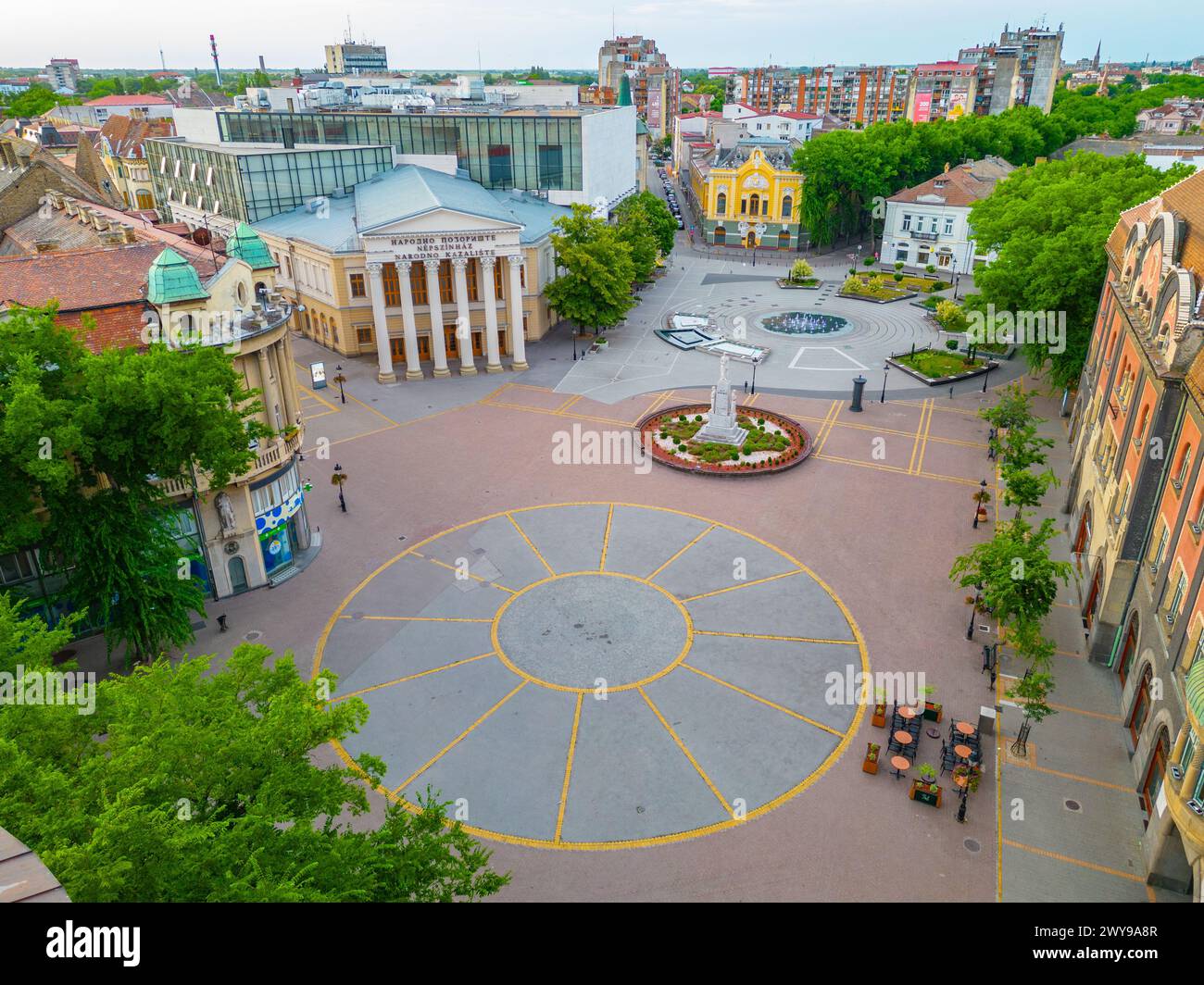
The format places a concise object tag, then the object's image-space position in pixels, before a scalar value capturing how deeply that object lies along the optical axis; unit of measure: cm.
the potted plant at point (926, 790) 2689
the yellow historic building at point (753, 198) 11306
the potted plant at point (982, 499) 4400
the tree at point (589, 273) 6981
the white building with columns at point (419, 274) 6262
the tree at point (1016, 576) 3197
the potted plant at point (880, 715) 3044
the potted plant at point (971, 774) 2725
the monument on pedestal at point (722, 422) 5334
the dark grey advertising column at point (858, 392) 5828
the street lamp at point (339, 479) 4541
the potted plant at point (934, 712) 3062
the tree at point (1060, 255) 5428
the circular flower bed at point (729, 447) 5041
